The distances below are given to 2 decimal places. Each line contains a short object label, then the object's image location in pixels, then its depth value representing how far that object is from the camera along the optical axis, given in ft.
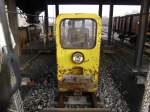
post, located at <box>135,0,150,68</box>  16.38
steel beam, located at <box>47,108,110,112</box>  8.67
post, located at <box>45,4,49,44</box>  33.95
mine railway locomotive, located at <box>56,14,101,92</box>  10.30
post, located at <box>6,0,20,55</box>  16.72
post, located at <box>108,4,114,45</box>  35.78
